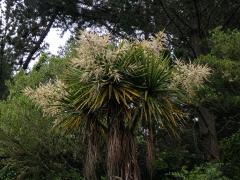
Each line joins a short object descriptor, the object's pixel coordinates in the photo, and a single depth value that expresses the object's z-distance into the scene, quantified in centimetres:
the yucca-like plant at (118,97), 759
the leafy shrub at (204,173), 1064
